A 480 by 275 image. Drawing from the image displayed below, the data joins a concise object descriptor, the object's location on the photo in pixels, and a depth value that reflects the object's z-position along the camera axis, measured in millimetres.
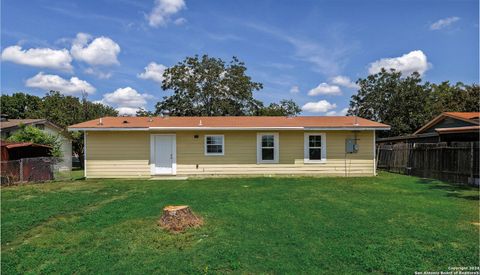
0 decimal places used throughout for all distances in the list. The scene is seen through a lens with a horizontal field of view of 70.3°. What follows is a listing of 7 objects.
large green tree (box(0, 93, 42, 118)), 48344
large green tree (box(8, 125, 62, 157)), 18641
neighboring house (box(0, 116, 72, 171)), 24953
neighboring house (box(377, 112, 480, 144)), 13203
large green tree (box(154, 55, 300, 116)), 34000
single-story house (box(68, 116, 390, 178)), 15438
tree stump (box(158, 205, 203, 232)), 6121
